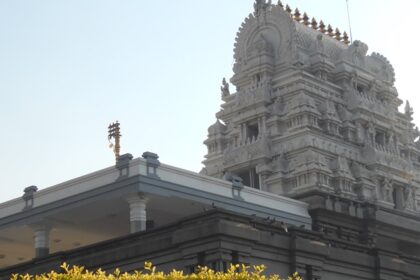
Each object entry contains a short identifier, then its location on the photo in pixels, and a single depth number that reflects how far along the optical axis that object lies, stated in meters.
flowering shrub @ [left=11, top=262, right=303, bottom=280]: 16.30
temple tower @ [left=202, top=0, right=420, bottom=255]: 60.00
